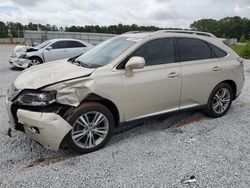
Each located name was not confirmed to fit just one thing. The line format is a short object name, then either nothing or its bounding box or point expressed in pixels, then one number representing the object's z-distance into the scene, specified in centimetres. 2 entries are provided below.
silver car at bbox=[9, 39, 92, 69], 825
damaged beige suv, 251
